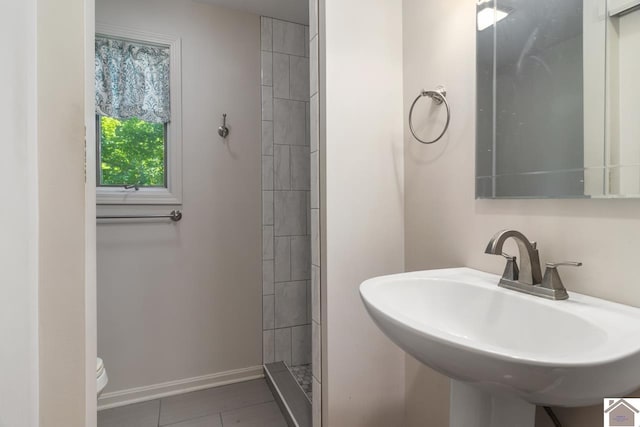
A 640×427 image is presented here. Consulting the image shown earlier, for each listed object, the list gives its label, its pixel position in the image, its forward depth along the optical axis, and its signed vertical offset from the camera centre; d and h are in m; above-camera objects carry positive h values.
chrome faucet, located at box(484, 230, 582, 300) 0.71 -0.16
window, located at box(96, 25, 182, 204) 1.74 +0.53
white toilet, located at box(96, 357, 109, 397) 1.19 -0.68
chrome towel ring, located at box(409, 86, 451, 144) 1.08 +0.40
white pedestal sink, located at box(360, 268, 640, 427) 0.44 -0.25
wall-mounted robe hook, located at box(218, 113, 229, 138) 1.94 +0.50
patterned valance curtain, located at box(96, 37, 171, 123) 1.73 +0.74
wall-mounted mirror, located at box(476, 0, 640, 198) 0.66 +0.28
